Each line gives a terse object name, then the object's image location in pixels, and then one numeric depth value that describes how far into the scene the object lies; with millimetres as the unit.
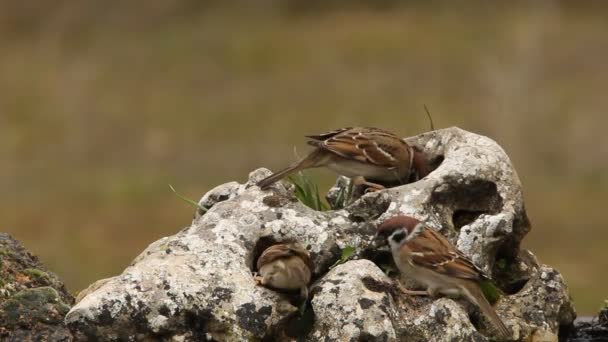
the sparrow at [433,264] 13719
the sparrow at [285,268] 13172
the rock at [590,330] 15862
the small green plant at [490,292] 14437
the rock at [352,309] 12719
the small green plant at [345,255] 14141
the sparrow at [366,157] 15469
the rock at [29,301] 13852
